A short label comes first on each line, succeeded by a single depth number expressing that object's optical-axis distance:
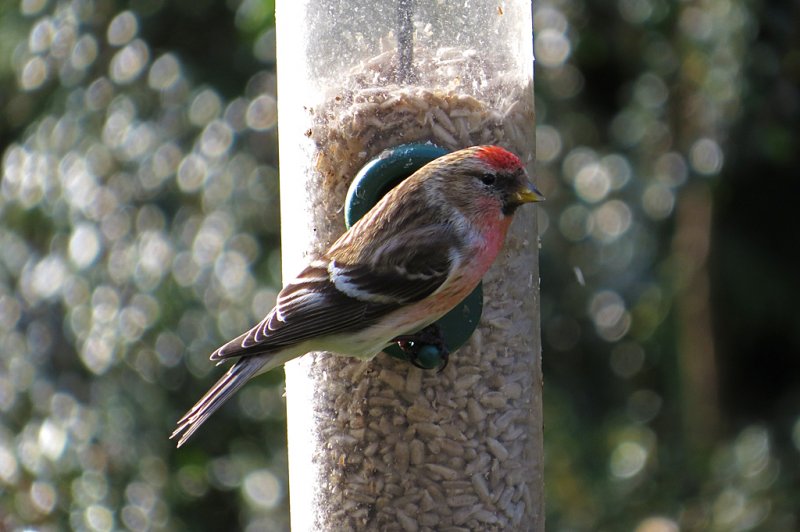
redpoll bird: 7.10
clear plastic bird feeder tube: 7.43
